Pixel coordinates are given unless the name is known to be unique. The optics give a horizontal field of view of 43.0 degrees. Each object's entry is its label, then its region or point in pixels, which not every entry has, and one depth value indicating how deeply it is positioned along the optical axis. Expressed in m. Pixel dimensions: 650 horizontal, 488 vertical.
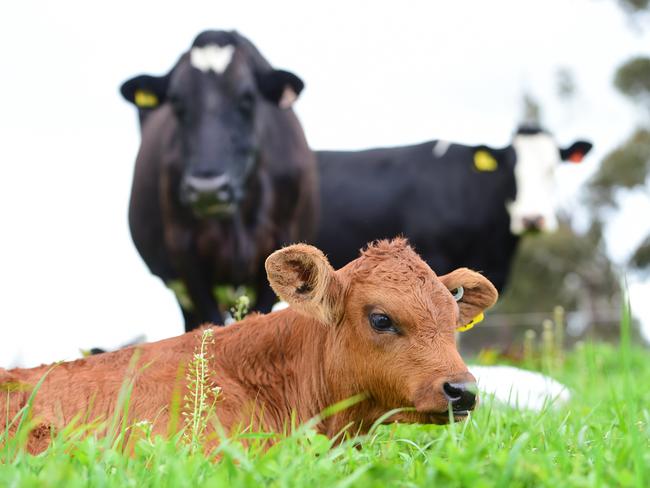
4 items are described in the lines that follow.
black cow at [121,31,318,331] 7.54
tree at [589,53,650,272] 29.63
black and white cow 11.04
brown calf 3.46
